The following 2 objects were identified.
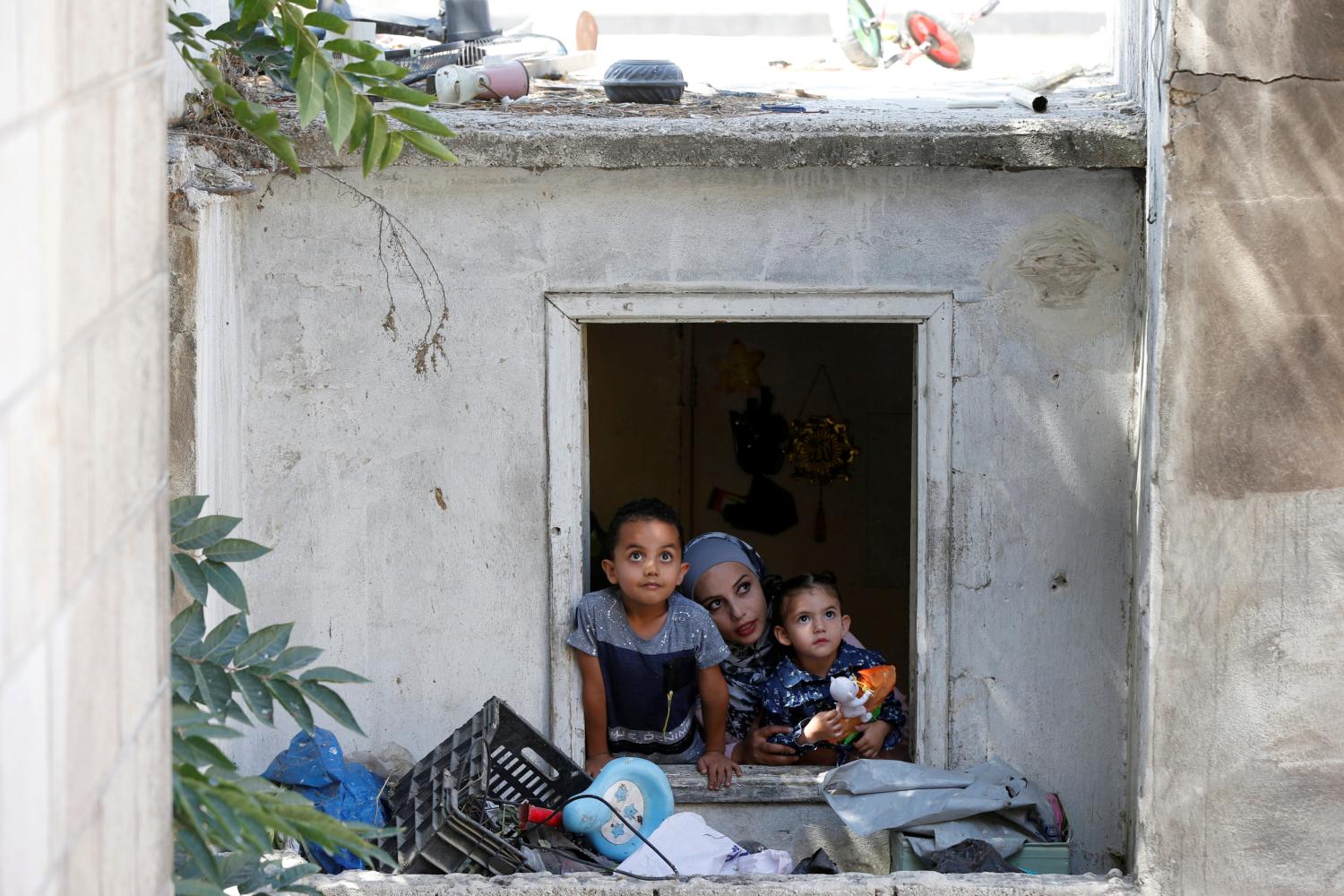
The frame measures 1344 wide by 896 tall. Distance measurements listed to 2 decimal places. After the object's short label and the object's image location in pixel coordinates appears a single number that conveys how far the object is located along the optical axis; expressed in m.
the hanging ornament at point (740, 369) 8.94
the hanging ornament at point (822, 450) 8.64
